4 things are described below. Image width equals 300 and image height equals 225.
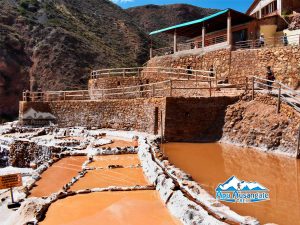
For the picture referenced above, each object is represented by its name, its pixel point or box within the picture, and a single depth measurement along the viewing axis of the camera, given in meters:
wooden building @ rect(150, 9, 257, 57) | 16.85
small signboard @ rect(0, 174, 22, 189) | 6.14
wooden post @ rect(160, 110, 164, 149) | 11.97
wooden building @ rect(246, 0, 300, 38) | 17.26
